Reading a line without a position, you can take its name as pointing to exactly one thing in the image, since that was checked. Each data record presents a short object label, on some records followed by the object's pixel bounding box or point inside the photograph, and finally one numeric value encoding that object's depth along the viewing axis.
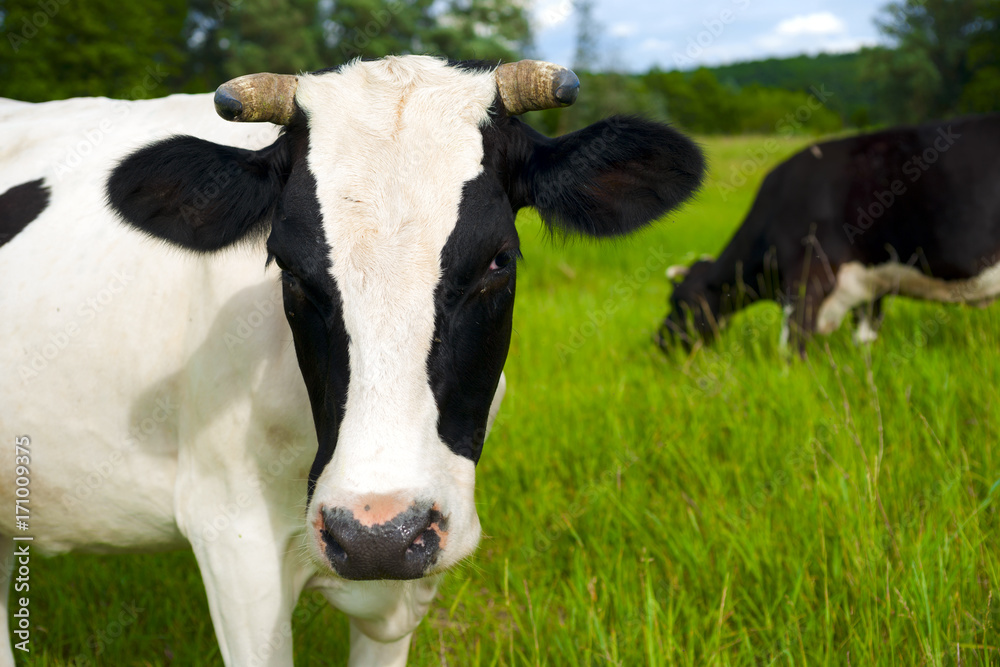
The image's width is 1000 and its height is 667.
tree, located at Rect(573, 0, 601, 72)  46.25
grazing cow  5.45
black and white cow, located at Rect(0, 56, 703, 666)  1.42
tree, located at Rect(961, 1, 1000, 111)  37.31
